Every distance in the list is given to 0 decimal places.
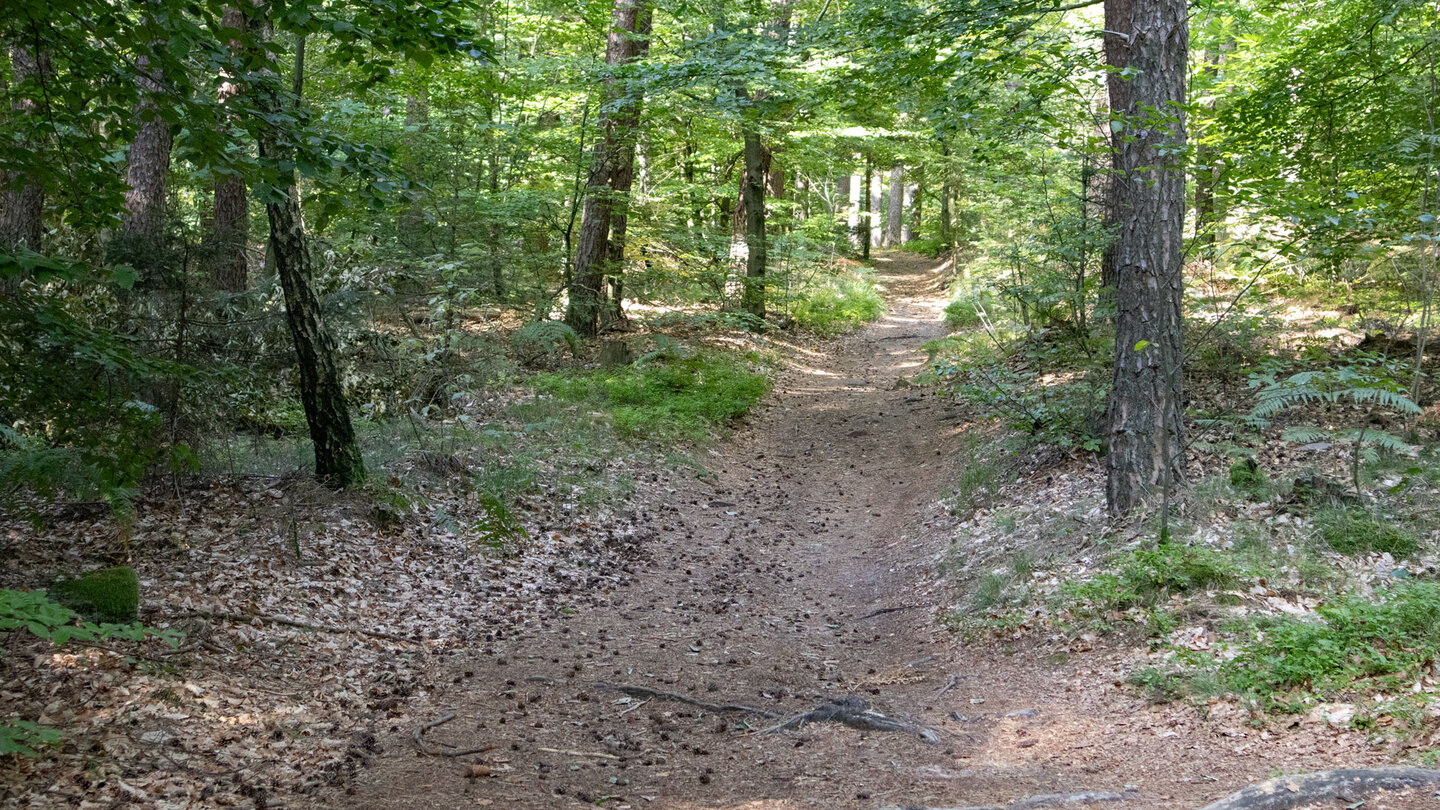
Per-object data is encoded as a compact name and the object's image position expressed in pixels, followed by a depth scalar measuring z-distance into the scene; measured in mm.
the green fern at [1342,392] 5195
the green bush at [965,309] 17738
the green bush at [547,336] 12289
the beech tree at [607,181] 13203
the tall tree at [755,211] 16859
